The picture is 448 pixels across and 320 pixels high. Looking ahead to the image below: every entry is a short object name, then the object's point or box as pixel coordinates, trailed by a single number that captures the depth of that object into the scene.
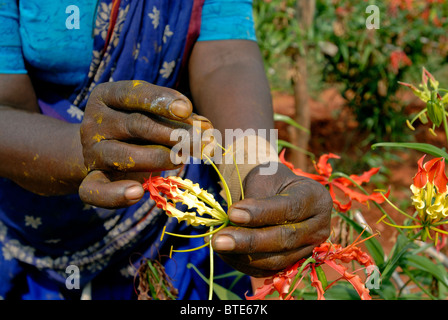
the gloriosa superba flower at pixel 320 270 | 0.60
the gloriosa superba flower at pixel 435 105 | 0.66
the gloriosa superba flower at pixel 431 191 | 0.59
